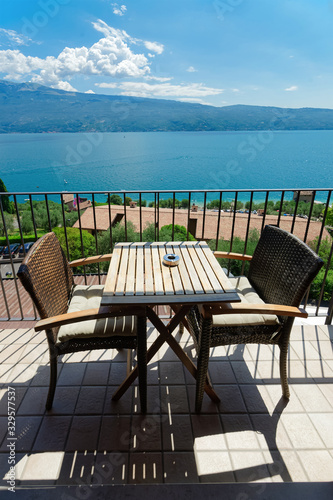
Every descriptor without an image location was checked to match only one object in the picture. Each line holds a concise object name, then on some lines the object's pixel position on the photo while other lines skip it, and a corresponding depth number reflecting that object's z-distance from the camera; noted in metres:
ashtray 1.95
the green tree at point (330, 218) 27.09
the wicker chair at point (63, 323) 1.60
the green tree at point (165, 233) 23.72
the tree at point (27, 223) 34.25
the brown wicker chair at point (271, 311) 1.70
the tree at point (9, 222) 34.31
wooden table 1.57
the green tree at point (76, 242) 24.21
